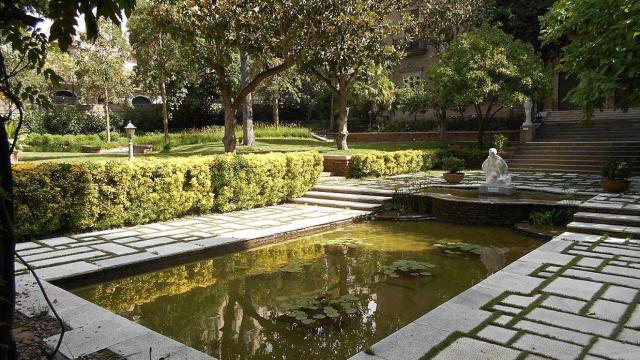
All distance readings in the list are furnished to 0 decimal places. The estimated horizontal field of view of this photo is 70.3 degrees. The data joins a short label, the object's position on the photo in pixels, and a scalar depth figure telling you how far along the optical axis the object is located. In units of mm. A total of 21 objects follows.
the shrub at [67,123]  27250
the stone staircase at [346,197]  10688
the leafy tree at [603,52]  6773
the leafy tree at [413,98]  20047
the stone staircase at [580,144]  15812
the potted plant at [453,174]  12484
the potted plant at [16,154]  13853
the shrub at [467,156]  17844
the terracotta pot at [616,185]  10023
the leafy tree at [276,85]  21172
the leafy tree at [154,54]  17625
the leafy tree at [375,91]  21734
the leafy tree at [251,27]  11422
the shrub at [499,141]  17750
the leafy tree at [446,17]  21781
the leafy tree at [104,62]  22516
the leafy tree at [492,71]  16078
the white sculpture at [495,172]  10305
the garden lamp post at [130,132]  12750
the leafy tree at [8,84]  1724
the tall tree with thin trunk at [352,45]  12500
